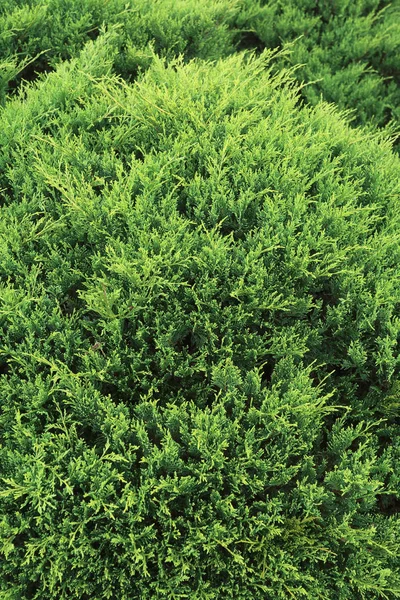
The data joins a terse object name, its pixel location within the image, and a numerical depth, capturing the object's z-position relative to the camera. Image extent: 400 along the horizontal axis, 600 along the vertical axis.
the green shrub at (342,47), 5.30
